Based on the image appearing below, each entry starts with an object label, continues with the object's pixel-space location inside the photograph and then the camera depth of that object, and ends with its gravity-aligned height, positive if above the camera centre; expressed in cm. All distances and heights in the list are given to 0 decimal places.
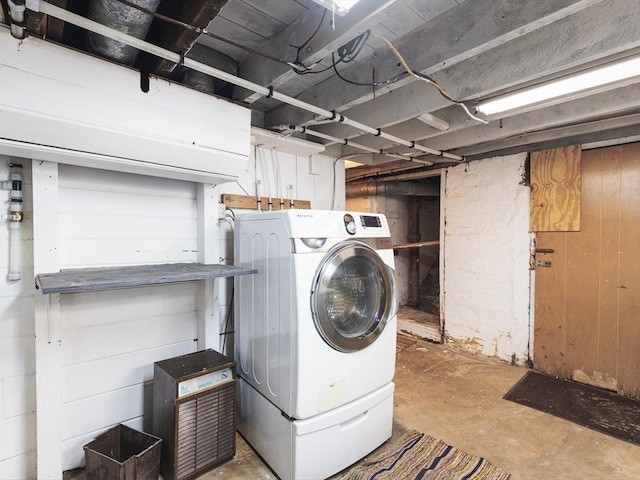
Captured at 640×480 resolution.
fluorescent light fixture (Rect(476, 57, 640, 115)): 144 +76
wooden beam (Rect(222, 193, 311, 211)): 239 +26
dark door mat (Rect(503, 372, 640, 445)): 219 -132
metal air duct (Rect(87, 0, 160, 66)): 112 +81
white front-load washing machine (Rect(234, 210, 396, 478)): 161 -57
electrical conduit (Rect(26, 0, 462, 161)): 107 +75
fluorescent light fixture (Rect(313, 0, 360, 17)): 103 +76
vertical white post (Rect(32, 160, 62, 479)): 155 -47
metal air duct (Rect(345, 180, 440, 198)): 430 +64
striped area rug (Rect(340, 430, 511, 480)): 174 -132
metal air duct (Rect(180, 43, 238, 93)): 171 +95
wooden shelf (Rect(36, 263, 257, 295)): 125 -19
